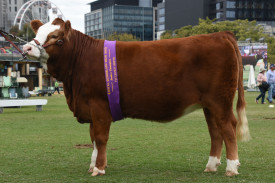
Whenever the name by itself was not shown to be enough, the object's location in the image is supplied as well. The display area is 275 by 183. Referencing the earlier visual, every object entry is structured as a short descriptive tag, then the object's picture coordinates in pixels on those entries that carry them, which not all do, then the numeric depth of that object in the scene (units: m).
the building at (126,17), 150.38
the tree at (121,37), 89.72
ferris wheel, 84.09
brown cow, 6.12
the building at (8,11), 144.55
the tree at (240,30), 75.50
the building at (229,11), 114.06
